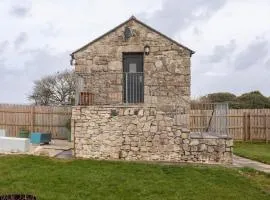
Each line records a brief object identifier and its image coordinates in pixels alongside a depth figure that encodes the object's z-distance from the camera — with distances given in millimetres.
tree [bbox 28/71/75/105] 34844
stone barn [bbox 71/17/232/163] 16703
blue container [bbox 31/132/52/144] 19000
